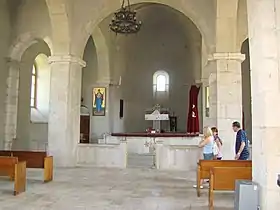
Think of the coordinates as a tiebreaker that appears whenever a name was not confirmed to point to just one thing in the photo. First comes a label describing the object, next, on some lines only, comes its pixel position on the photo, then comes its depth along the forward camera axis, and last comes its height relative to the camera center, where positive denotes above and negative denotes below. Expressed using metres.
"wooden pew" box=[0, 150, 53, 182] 7.96 -0.58
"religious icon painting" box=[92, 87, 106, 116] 16.75 +1.59
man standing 6.61 -0.16
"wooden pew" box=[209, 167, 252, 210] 5.30 -0.62
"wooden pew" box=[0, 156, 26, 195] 6.35 -0.66
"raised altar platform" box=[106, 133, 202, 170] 10.48 -0.45
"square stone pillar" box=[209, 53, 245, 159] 9.90 +1.11
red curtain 15.97 +0.67
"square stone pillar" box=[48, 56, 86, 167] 10.94 +0.65
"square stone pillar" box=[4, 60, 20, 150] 13.29 +1.08
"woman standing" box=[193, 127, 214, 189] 7.36 -0.19
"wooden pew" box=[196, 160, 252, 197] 6.37 -0.56
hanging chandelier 10.26 +3.23
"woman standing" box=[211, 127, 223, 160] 7.75 -0.15
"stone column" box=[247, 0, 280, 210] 4.34 +0.46
